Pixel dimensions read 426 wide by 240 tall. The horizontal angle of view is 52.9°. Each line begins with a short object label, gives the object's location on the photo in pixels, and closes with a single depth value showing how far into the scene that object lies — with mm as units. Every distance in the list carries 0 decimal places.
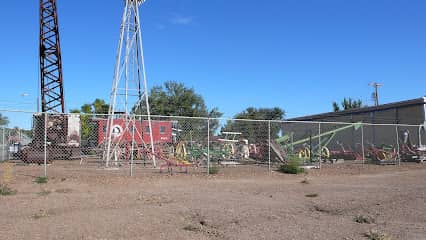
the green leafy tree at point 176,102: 60844
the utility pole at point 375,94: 63353
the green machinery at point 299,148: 19578
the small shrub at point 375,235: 6207
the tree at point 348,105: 74362
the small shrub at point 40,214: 7150
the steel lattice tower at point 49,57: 31125
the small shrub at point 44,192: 9719
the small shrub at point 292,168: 15805
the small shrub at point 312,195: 10479
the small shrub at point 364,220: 7512
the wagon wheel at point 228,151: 19375
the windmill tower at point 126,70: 17719
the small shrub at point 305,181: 13404
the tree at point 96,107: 58750
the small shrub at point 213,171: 14938
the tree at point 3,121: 16931
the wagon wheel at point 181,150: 18803
